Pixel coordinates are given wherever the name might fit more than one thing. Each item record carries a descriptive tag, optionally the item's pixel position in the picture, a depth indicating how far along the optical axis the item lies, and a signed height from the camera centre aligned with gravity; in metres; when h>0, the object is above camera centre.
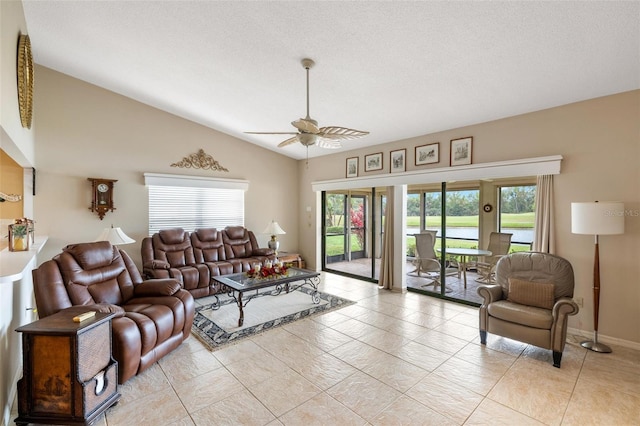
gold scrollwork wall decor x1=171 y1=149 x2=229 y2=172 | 5.51 +0.97
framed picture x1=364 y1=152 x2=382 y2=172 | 5.51 +0.98
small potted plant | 2.71 -0.24
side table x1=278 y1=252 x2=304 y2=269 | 6.34 -0.99
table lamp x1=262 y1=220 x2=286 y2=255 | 5.86 -0.39
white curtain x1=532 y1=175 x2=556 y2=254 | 3.59 -0.04
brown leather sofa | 4.57 -0.76
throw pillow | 3.03 -0.85
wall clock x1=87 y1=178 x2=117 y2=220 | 4.57 +0.26
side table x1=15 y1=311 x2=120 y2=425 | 1.90 -1.08
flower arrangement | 4.17 -0.86
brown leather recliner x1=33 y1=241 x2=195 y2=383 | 2.39 -0.83
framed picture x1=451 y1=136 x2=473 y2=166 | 4.35 +0.95
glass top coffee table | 3.72 -0.95
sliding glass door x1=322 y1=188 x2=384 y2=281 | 6.53 -0.45
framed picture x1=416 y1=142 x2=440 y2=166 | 4.69 +0.98
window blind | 5.25 +0.16
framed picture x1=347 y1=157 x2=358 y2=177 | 5.93 +0.94
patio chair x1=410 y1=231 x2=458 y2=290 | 5.02 -0.75
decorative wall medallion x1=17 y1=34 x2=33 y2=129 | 2.65 +1.27
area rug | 3.41 -1.41
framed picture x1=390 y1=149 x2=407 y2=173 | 5.13 +0.95
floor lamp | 2.92 -0.10
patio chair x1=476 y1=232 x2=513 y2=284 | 4.48 -0.64
